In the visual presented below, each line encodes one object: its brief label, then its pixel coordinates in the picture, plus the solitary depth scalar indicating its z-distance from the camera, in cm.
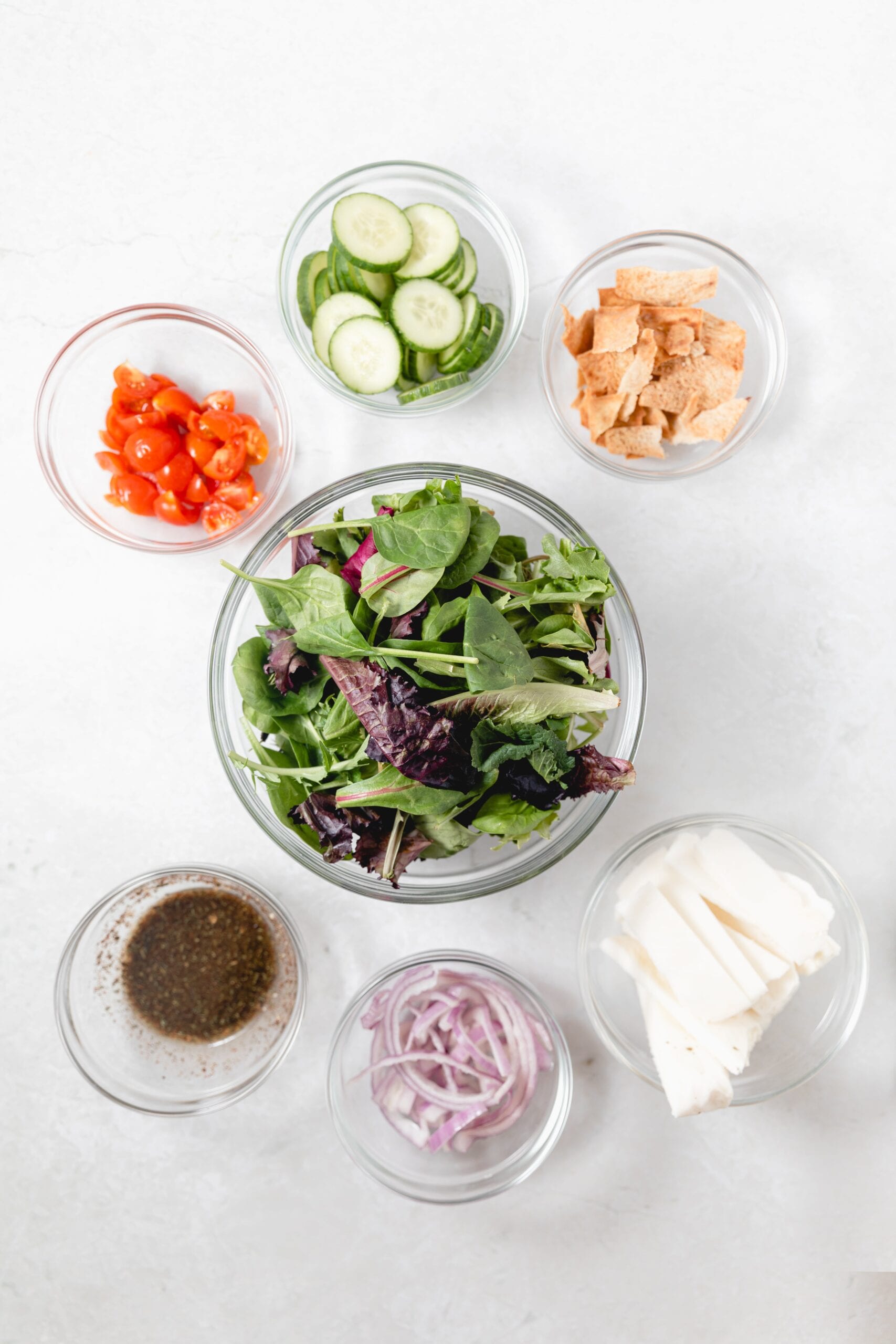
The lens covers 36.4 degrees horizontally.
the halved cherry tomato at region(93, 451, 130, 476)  66
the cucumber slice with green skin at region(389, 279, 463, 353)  63
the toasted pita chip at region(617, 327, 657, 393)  63
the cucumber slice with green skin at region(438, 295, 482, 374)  64
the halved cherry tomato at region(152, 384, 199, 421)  66
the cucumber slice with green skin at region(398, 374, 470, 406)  64
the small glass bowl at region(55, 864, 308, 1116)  67
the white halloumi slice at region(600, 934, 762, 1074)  62
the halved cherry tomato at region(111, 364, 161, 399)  66
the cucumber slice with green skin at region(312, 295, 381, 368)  63
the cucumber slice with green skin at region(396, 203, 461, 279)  64
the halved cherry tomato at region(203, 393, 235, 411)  66
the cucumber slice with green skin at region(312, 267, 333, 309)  65
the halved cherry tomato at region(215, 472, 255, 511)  65
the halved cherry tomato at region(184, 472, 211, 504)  66
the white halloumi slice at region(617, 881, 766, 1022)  61
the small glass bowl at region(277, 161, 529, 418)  65
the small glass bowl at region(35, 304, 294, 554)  67
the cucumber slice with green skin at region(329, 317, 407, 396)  63
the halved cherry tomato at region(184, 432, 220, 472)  65
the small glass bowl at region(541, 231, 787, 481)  66
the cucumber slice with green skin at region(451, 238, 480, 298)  65
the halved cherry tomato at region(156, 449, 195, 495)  65
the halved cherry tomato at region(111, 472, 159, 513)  66
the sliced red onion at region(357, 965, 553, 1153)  65
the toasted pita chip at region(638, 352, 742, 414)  64
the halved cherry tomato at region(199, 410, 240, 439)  65
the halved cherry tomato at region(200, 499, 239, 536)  66
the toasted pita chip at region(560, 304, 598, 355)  64
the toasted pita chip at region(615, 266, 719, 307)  63
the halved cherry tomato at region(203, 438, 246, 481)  65
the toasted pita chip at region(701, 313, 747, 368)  65
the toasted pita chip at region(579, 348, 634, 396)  63
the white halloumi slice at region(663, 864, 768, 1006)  61
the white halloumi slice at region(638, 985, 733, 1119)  62
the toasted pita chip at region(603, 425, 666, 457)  64
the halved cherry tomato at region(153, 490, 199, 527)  66
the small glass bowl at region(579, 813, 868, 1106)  66
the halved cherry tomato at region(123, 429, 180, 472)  65
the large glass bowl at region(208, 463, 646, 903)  61
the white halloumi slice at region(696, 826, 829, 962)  62
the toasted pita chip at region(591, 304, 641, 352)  63
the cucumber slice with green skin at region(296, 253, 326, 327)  65
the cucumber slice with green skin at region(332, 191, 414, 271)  62
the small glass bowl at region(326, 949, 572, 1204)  66
